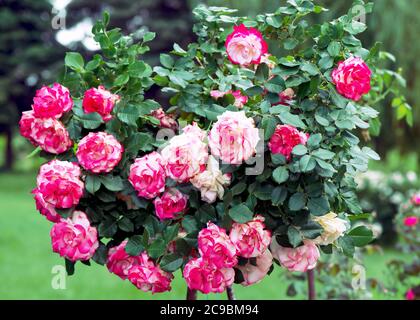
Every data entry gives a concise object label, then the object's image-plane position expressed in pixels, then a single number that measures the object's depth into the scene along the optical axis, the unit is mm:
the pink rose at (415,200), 3283
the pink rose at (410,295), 3020
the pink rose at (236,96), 1650
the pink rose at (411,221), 3199
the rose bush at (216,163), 1454
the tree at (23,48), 15305
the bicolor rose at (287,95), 1638
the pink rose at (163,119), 1708
